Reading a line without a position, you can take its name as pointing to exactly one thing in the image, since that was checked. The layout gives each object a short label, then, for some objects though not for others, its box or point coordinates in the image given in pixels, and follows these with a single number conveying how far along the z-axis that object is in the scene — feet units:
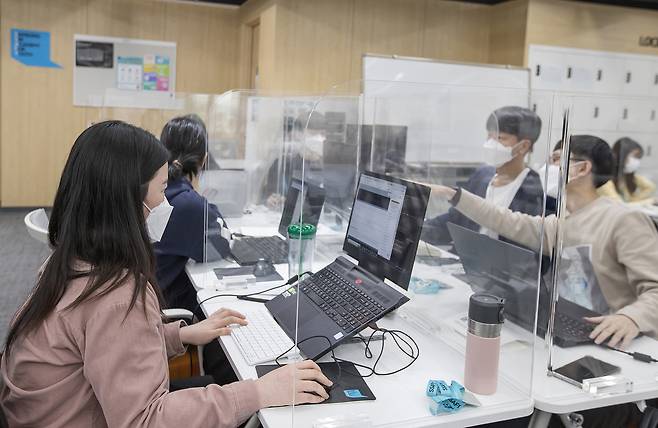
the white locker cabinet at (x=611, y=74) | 20.27
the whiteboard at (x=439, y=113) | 9.28
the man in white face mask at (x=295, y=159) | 8.02
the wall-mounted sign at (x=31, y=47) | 20.90
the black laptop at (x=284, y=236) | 7.72
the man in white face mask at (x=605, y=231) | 5.61
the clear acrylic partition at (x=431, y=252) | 4.14
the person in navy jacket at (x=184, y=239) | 7.32
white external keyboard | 4.68
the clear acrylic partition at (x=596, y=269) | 4.32
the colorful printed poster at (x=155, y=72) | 22.36
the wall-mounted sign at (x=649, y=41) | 20.81
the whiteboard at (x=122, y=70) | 21.65
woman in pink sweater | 3.51
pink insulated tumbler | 4.08
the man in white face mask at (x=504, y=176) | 5.41
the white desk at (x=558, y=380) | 4.20
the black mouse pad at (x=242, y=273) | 7.09
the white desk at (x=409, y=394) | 3.87
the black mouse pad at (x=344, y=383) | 4.09
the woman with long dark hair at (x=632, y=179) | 16.39
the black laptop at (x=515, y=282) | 4.41
